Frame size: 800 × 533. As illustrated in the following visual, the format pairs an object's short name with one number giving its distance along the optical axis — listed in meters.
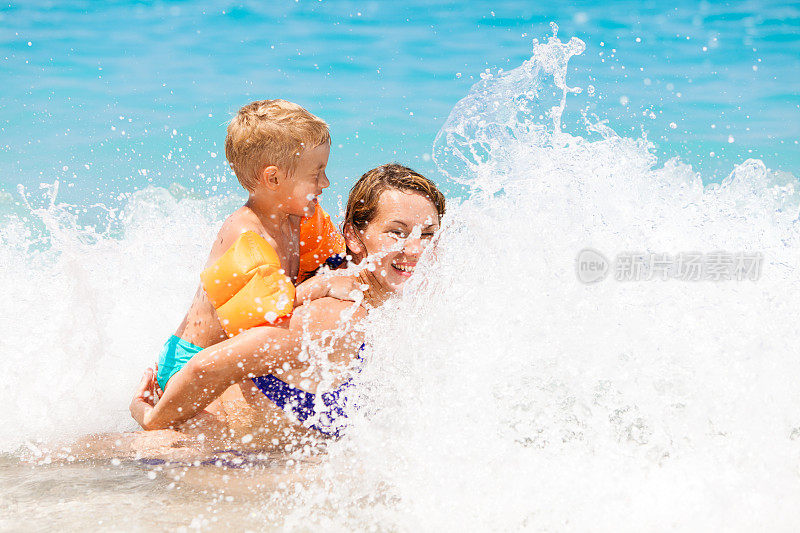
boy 6.57
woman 6.63
